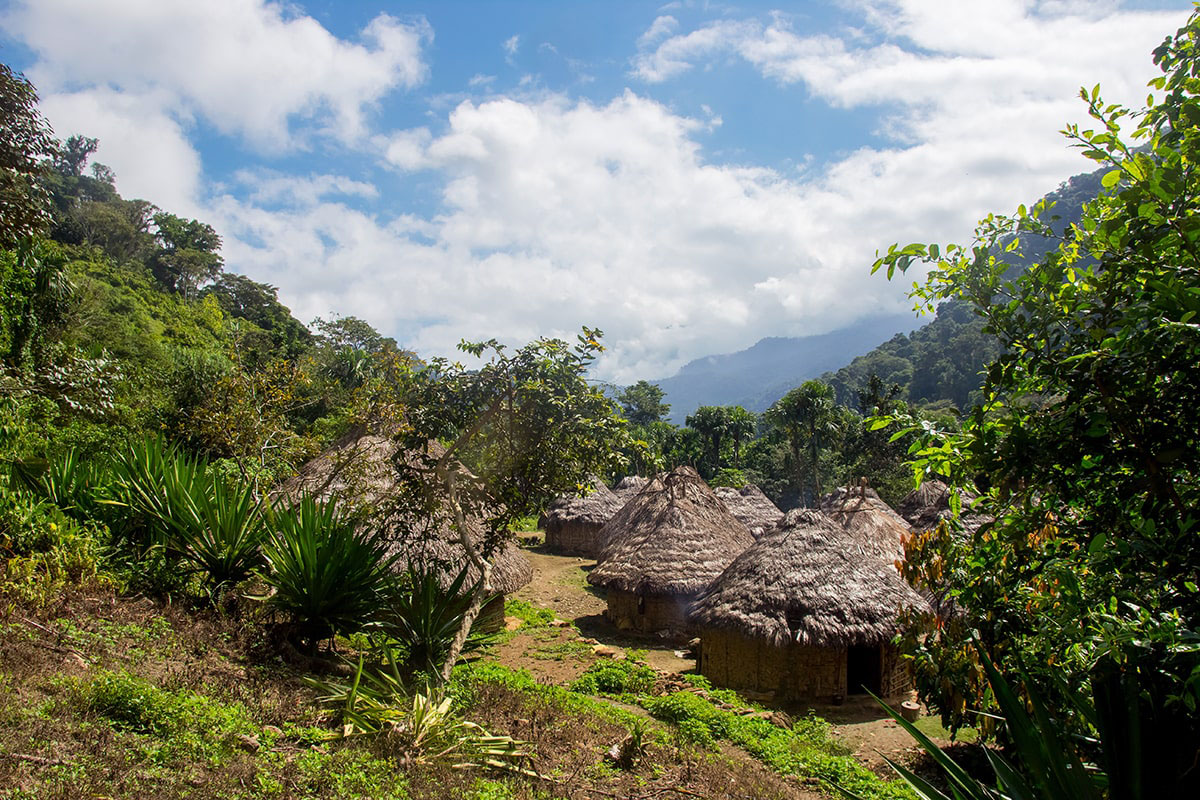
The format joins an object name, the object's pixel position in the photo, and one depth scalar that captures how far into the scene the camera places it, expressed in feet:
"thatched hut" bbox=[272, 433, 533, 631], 33.22
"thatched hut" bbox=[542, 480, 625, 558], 80.84
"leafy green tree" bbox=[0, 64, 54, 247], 23.11
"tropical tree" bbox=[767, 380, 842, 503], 135.13
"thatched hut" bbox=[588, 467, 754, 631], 47.75
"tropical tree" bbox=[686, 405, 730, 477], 171.63
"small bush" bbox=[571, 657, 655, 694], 30.86
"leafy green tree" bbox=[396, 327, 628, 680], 25.31
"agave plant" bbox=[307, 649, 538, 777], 16.79
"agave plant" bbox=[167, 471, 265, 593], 23.07
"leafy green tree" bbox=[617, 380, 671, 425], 221.46
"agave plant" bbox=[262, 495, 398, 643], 21.83
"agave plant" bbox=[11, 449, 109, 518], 24.81
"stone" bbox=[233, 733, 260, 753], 14.87
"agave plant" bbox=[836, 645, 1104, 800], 8.55
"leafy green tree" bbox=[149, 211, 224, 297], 174.50
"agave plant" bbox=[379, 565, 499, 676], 23.22
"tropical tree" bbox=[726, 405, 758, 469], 171.12
